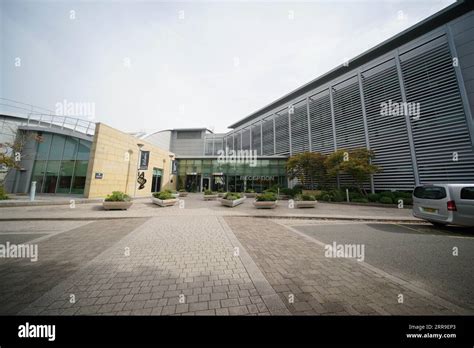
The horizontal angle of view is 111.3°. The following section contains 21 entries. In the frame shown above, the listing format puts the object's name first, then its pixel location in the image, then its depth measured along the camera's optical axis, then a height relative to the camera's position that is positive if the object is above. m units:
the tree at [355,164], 16.80 +2.98
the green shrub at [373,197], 16.18 -0.46
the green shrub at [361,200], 16.32 -0.79
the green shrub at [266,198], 12.46 -0.56
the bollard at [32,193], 12.00 -0.46
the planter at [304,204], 13.20 -1.04
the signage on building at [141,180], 19.88 +1.06
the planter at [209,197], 19.00 -0.86
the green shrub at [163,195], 13.34 -0.51
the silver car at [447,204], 6.29 -0.43
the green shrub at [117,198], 10.60 -0.64
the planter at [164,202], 12.93 -1.04
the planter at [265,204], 12.27 -1.02
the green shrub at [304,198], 13.43 -0.55
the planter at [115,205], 10.39 -1.08
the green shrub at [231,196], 13.69 -0.56
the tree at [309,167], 21.38 +3.28
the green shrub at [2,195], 11.42 -0.62
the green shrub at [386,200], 14.67 -0.66
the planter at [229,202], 13.24 -1.02
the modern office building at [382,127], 13.77 +6.78
